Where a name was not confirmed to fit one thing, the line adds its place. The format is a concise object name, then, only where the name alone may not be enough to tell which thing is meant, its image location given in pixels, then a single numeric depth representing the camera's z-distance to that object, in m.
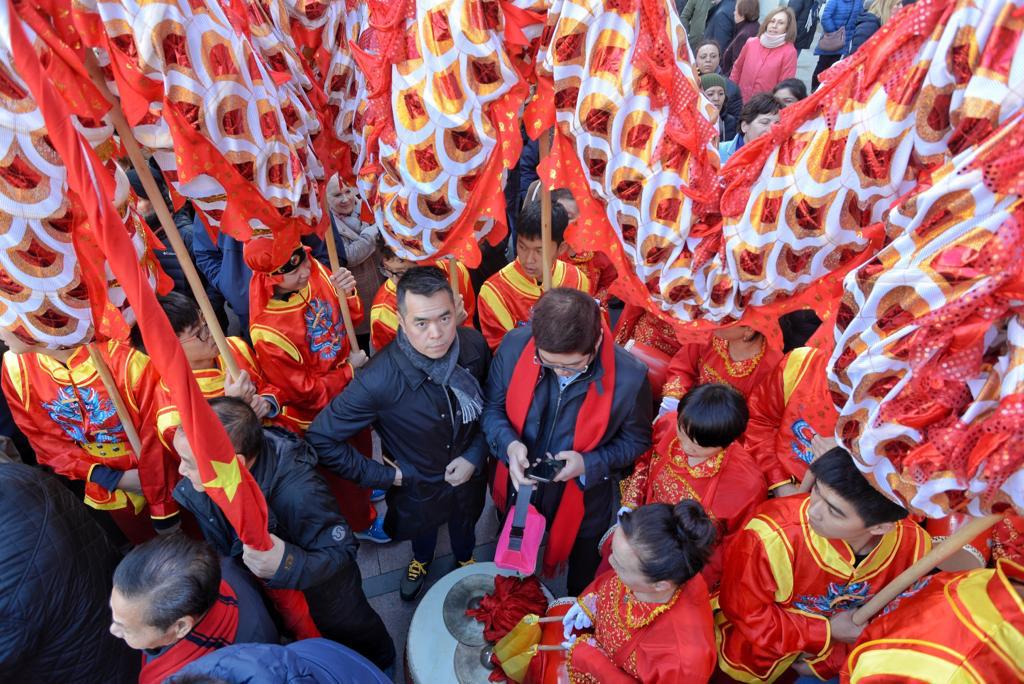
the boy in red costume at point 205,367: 2.56
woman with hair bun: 1.89
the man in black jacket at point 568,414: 2.54
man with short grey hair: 1.75
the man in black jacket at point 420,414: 2.49
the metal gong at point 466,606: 2.42
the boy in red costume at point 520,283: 3.46
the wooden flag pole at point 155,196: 1.80
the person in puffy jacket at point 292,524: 2.10
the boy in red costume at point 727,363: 2.83
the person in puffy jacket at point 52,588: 1.67
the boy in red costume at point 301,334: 2.97
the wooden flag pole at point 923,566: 1.55
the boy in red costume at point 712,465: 2.36
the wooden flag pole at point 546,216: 2.35
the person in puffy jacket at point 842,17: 7.00
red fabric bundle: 2.34
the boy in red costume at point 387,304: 3.35
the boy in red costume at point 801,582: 2.07
